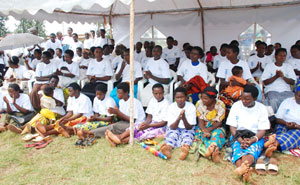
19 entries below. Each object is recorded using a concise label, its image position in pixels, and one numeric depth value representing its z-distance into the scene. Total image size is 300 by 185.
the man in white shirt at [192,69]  4.41
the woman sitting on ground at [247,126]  2.79
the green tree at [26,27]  23.22
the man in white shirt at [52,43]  8.37
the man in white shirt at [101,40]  8.10
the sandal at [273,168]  2.62
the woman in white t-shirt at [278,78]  4.13
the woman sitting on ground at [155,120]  3.64
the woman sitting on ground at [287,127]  2.92
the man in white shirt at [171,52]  7.12
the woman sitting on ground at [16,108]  4.22
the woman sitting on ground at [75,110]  4.02
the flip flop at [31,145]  3.50
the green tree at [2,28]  20.47
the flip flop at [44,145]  3.46
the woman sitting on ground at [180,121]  3.34
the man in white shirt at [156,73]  4.58
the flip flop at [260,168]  2.60
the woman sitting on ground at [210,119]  3.19
